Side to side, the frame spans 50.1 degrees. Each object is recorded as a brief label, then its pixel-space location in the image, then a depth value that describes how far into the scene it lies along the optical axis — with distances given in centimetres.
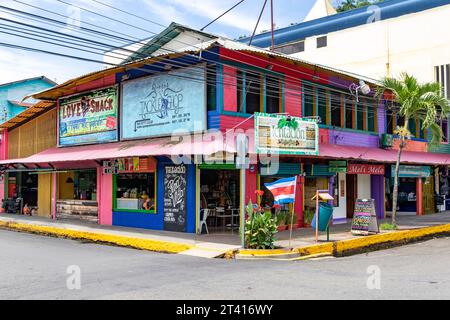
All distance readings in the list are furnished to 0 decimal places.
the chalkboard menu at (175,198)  1598
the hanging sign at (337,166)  1870
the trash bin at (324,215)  1402
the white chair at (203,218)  1561
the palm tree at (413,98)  1634
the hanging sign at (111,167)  1889
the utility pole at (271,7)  2185
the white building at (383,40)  3184
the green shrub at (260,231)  1232
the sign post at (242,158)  1220
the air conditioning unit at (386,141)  2178
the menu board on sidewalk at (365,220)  1526
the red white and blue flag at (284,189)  1283
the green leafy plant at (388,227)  1653
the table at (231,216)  1642
